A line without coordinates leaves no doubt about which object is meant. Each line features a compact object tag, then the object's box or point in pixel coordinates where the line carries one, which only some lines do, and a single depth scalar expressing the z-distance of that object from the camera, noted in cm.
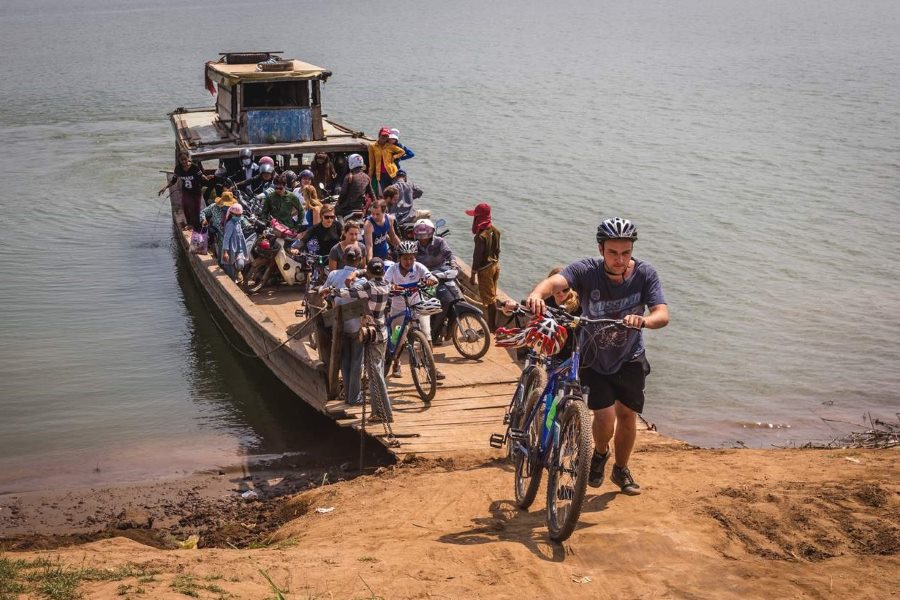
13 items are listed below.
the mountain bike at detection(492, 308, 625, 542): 646
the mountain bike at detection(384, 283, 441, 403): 1071
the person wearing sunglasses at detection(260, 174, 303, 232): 1562
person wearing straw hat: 1593
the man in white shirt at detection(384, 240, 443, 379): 1088
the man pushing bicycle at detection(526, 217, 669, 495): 687
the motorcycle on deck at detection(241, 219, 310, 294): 1516
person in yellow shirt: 1587
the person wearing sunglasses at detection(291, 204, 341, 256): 1396
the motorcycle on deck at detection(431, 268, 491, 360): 1210
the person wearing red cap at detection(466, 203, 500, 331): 1294
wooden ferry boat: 1033
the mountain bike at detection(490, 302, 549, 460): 770
